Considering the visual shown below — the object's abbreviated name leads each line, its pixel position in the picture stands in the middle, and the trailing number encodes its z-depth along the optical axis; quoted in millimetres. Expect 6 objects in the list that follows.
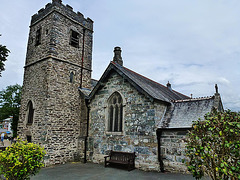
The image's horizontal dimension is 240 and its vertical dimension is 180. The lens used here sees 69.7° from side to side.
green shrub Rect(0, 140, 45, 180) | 5496
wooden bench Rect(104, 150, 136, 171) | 9664
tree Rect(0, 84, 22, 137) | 23730
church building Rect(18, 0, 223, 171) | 9547
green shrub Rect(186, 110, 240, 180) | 4285
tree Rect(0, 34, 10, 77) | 14336
